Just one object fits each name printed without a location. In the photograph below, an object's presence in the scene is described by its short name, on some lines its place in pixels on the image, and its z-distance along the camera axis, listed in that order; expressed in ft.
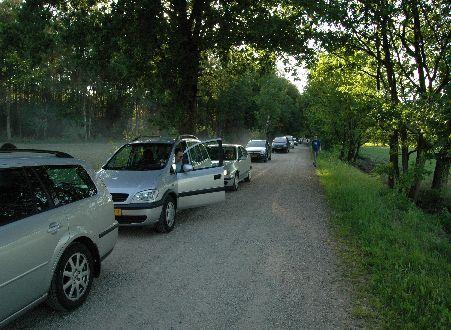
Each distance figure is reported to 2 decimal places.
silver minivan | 23.26
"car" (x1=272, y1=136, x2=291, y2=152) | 134.62
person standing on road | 82.43
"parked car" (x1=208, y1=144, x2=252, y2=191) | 43.19
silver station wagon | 11.44
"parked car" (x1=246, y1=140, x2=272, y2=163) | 86.84
